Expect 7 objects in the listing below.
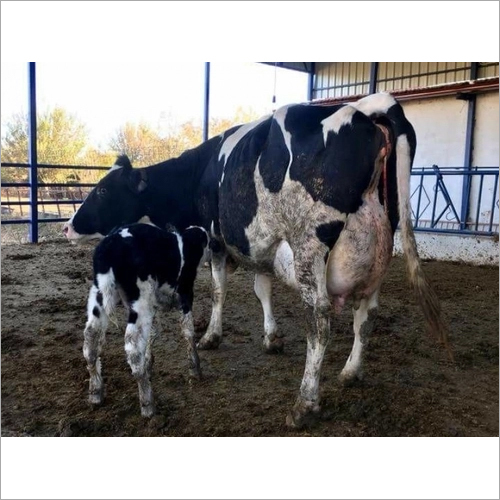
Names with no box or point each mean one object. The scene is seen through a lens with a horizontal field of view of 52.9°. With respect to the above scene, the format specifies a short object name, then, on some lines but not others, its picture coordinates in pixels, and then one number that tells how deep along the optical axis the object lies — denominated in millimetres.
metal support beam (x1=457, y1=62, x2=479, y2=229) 12914
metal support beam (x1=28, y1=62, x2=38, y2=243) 8008
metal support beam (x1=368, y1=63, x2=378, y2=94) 14203
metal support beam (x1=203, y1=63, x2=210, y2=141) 6223
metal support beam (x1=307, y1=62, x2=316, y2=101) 15798
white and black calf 2971
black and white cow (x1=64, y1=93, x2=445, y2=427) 2949
